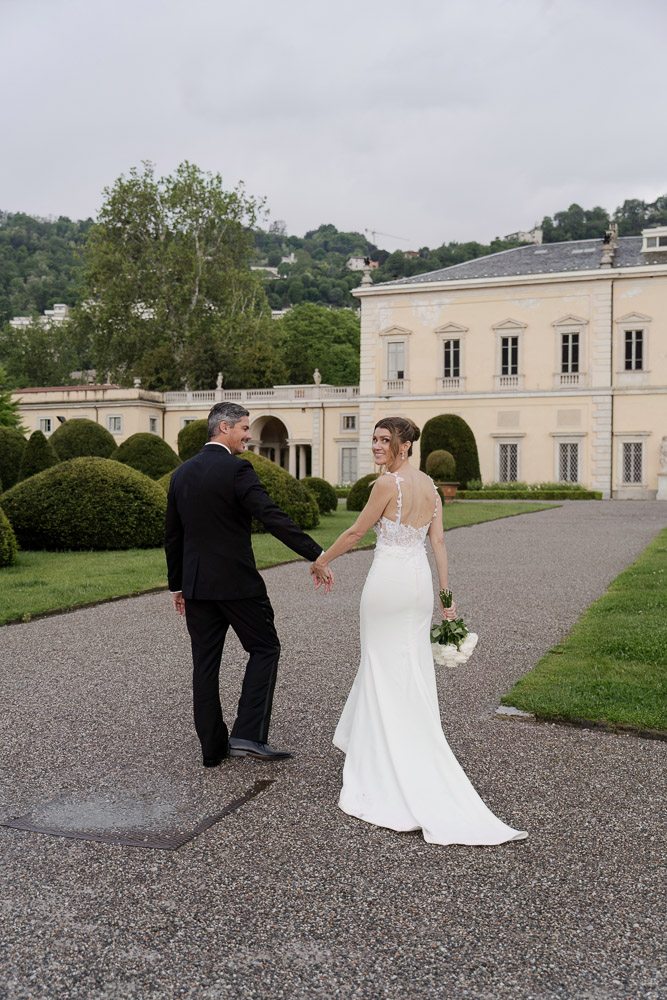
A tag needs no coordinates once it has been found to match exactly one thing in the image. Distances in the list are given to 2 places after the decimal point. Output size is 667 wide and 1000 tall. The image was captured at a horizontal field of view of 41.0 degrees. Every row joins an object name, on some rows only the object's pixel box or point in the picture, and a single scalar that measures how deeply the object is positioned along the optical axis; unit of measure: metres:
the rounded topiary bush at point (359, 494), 23.12
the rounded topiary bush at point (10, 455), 19.44
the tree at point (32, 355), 64.50
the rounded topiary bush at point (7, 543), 11.51
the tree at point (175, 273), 46.97
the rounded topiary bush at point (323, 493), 21.78
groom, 4.28
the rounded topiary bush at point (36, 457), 18.25
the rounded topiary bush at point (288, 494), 16.44
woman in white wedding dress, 3.69
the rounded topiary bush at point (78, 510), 13.83
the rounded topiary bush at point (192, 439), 28.62
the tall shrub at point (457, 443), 34.12
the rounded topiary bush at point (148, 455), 23.41
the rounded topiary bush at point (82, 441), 23.22
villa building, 35.22
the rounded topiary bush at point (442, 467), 30.11
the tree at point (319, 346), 57.75
